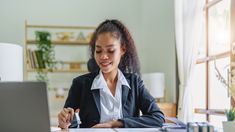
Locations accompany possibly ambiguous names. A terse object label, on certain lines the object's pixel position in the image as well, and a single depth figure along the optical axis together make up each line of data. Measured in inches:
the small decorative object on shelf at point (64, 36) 187.5
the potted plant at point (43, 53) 180.9
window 126.8
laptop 37.8
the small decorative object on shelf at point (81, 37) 190.2
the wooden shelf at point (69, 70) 183.2
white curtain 138.2
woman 68.5
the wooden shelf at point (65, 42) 186.8
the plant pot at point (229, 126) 52.9
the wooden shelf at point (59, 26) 187.5
